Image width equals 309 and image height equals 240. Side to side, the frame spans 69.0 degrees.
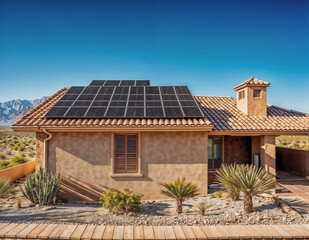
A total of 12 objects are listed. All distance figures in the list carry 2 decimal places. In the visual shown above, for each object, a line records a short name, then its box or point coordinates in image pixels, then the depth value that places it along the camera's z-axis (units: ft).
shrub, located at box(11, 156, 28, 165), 70.53
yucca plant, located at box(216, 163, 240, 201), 27.37
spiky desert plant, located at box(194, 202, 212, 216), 25.09
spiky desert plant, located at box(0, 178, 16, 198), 34.25
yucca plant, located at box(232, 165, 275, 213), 25.07
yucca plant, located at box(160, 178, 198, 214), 26.45
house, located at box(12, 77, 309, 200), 32.65
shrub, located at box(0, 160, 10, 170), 59.18
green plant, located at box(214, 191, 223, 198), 31.35
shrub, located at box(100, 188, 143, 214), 26.23
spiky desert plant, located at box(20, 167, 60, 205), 29.48
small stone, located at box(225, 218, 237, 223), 23.35
